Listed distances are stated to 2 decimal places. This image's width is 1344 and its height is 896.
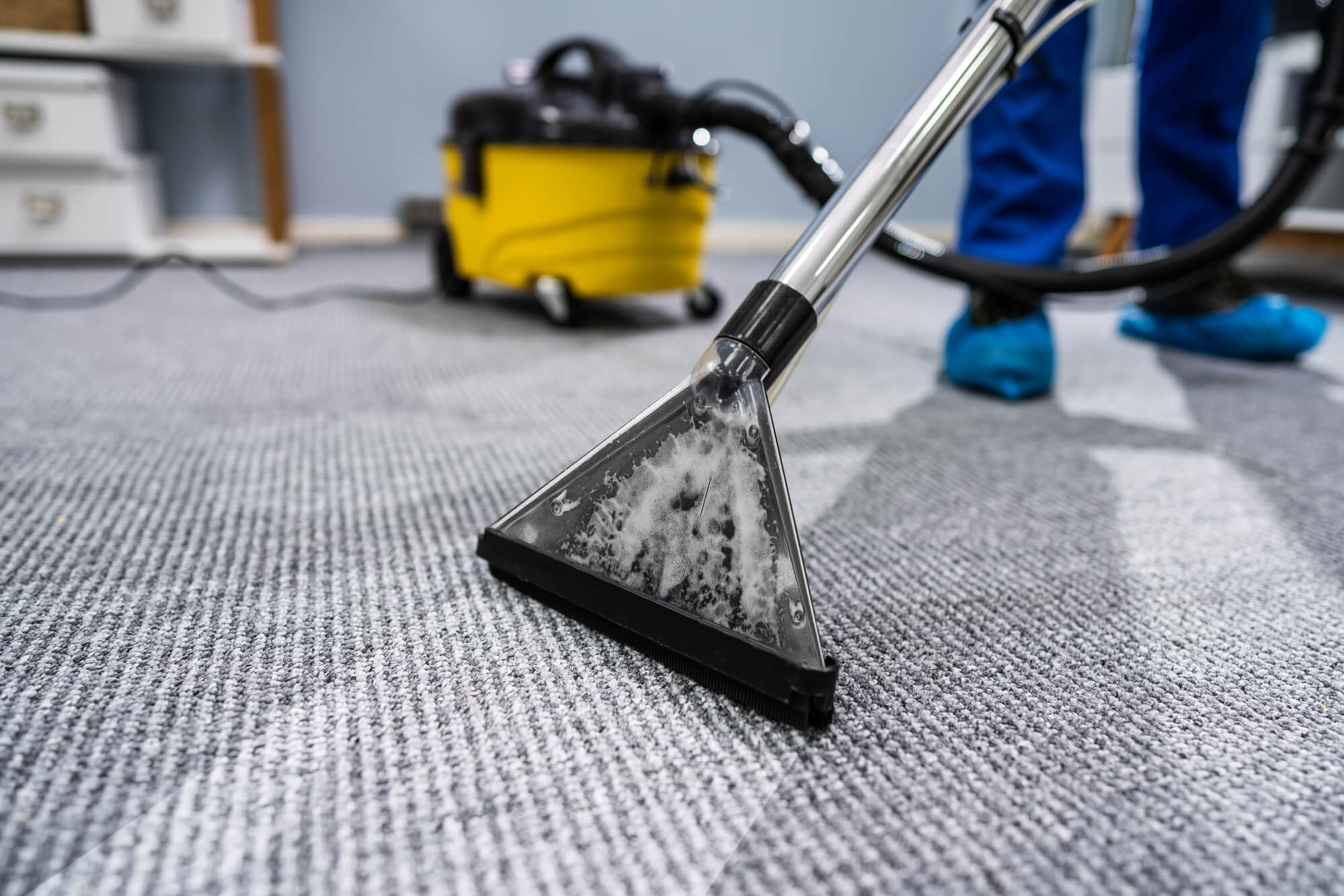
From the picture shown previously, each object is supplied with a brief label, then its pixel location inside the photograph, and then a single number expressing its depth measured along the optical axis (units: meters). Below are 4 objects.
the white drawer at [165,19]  1.49
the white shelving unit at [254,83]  1.50
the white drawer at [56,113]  1.42
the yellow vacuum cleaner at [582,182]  1.13
